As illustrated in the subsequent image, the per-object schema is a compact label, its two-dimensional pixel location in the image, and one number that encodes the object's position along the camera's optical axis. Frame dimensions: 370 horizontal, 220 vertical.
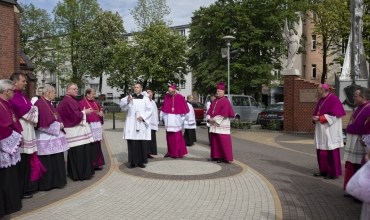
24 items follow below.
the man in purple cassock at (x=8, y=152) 5.35
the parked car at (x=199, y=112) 23.88
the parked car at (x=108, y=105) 43.35
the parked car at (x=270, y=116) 20.16
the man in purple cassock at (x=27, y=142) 6.44
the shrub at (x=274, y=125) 19.64
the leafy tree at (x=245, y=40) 32.41
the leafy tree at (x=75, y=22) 48.06
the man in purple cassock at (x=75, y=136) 7.82
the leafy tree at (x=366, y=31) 25.20
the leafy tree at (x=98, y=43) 48.09
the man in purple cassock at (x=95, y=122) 8.90
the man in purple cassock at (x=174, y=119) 10.98
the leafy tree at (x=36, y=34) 43.41
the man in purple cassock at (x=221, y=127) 9.98
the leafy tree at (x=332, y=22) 29.34
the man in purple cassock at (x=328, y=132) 8.01
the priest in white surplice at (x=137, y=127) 9.14
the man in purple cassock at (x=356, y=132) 6.31
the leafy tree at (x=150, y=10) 44.38
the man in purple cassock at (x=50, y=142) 7.04
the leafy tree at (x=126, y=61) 36.75
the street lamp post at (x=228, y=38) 18.88
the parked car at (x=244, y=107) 23.03
